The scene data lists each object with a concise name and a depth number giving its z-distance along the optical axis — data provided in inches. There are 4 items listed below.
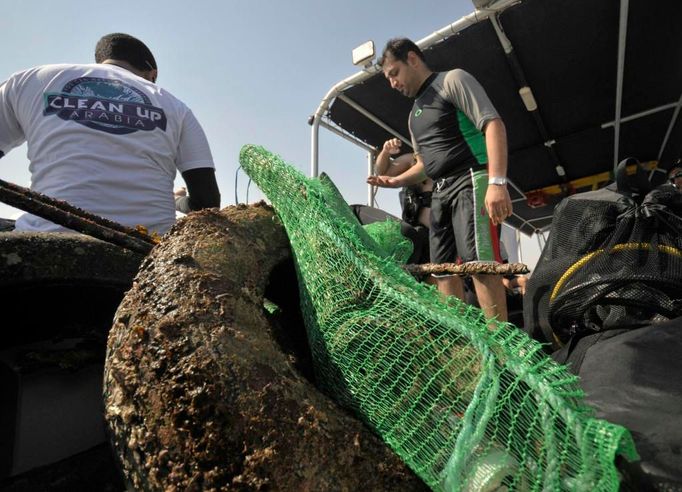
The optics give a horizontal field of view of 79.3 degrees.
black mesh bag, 37.1
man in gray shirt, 80.5
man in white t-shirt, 60.8
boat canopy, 134.0
